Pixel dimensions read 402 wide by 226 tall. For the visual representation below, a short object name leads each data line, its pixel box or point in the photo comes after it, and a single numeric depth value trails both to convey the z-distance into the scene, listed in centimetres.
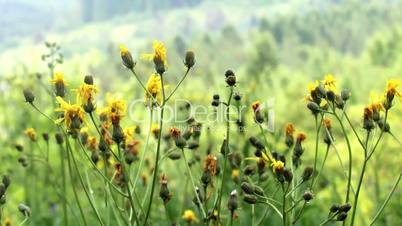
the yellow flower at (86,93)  70
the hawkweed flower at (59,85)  75
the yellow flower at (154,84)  75
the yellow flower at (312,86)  75
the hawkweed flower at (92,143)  82
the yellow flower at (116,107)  74
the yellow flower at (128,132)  79
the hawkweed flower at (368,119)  73
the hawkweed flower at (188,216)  81
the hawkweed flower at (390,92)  73
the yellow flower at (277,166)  69
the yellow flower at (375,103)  74
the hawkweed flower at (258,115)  75
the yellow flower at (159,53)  72
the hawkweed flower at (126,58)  73
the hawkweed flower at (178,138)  73
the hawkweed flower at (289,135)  80
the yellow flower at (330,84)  75
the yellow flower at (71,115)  70
